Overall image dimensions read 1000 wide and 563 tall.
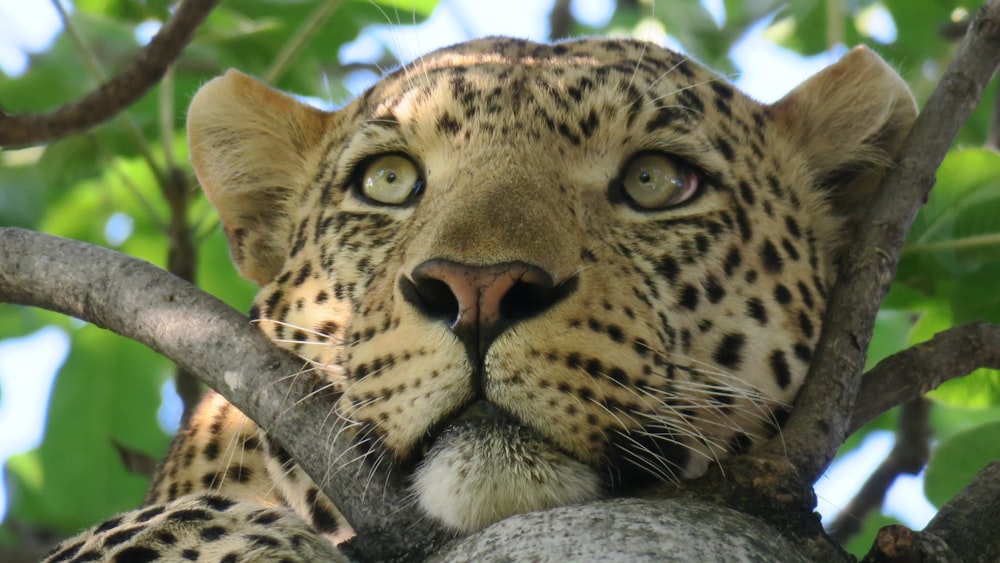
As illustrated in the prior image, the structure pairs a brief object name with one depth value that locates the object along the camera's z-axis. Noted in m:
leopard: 8.05
